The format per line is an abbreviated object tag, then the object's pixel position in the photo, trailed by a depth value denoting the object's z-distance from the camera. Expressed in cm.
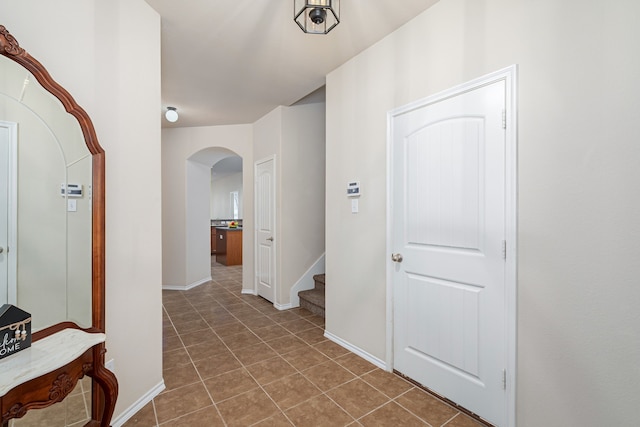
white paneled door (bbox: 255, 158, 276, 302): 411
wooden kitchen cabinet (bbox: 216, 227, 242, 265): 707
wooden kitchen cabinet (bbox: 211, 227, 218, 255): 907
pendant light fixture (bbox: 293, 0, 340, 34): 148
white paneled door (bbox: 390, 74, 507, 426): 169
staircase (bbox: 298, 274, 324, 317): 365
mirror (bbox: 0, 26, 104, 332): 118
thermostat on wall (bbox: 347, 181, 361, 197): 264
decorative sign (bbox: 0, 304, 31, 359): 108
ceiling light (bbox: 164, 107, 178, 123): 387
